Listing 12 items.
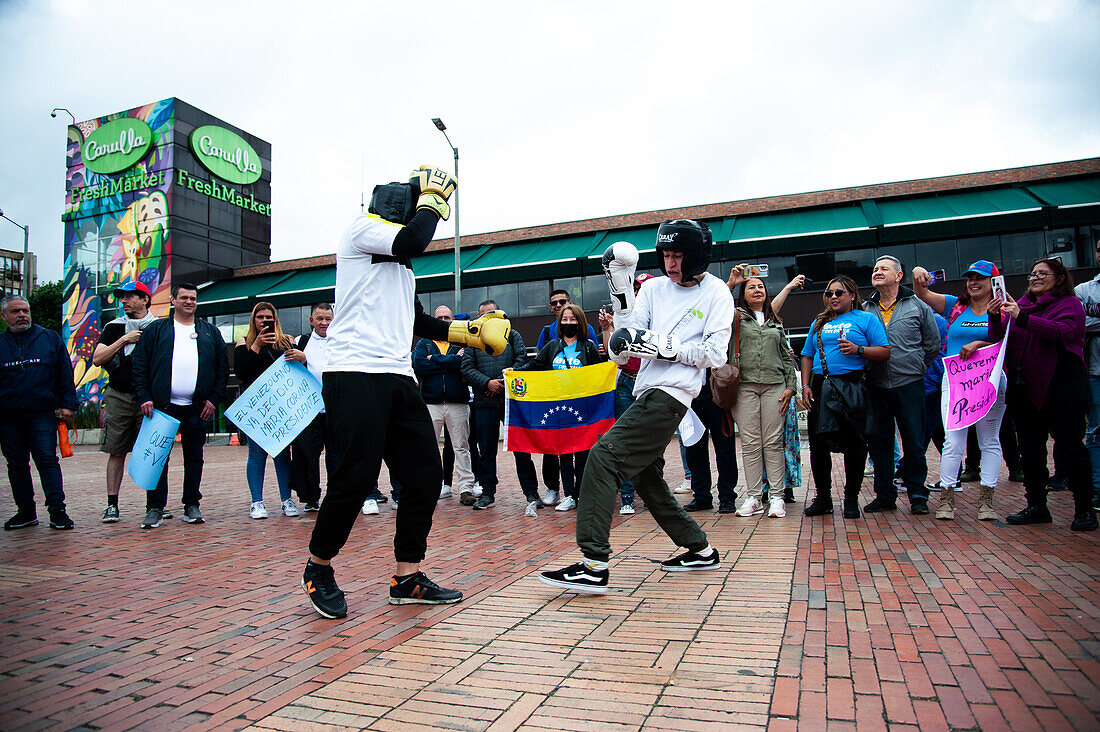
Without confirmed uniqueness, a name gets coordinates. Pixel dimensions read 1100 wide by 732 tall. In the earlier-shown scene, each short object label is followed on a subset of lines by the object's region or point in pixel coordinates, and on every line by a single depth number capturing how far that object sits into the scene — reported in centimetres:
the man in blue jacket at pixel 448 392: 749
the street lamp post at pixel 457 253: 2061
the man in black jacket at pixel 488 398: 727
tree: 5328
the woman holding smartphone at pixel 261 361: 680
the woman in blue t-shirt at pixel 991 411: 555
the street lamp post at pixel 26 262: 3372
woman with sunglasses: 581
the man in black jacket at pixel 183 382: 646
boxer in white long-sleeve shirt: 379
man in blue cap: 675
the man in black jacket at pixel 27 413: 634
